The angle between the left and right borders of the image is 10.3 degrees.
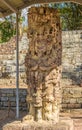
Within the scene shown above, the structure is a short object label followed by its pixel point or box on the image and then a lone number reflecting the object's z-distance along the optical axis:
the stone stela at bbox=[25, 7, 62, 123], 8.69
